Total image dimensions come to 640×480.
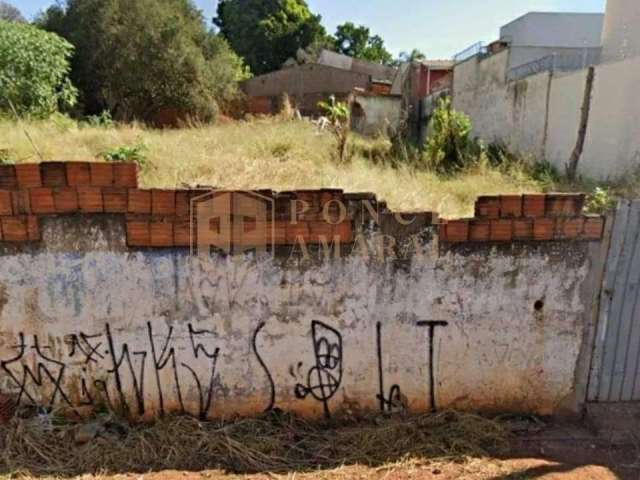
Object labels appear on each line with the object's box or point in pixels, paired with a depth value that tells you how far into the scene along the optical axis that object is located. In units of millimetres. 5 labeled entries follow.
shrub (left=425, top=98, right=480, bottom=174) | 8492
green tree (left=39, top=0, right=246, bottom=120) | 14094
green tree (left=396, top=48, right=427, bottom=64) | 36956
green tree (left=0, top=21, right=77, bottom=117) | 8672
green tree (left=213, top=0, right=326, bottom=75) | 31594
